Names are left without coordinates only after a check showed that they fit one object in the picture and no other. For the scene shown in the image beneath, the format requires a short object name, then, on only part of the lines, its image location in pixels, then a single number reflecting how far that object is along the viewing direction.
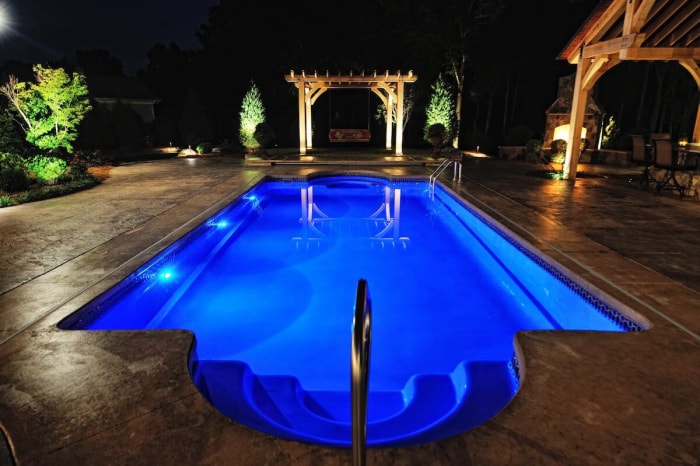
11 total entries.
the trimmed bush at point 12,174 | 9.20
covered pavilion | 8.60
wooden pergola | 16.25
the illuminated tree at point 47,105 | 10.63
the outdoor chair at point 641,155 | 9.47
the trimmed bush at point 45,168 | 10.05
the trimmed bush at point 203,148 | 19.28
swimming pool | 3.17
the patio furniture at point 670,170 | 8.72
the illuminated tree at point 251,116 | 17.36
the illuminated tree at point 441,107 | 17.80
